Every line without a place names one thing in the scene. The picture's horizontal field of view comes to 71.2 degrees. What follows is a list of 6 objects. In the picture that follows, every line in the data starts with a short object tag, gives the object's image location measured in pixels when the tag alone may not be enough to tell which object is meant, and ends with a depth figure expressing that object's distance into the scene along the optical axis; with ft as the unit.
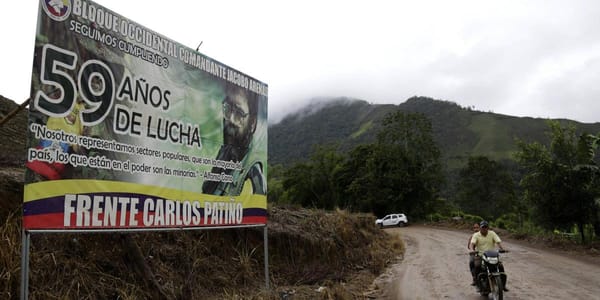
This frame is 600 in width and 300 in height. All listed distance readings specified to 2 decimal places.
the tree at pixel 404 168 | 152.46
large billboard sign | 13.84
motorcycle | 26.50
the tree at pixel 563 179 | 52.95
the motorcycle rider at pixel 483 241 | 29.50
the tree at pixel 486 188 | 170.20
